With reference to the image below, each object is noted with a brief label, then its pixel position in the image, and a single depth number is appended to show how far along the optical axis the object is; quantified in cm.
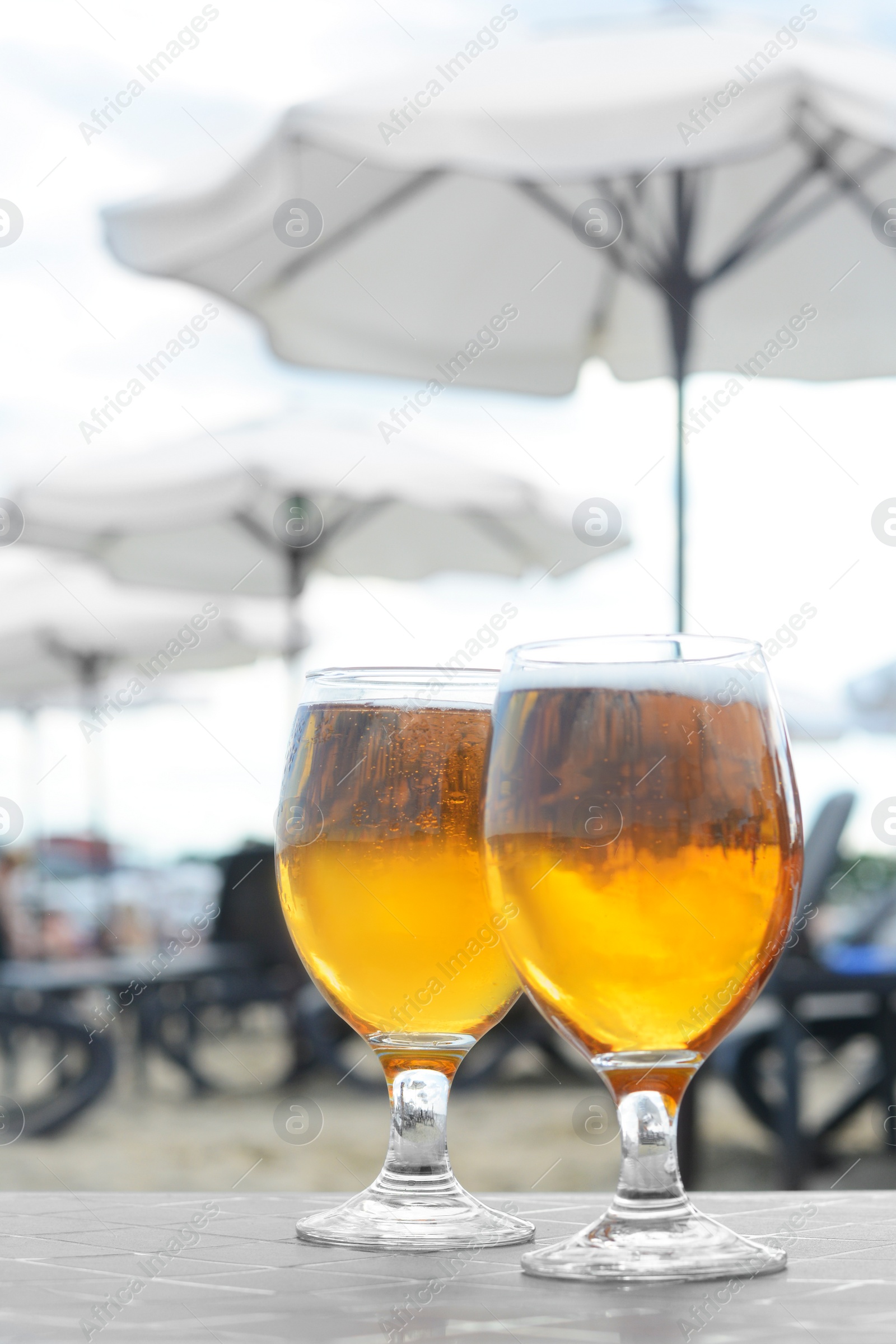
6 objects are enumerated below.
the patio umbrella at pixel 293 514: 844
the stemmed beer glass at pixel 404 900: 90
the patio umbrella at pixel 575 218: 491
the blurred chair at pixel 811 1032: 524
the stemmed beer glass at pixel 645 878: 74
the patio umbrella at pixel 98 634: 1204
